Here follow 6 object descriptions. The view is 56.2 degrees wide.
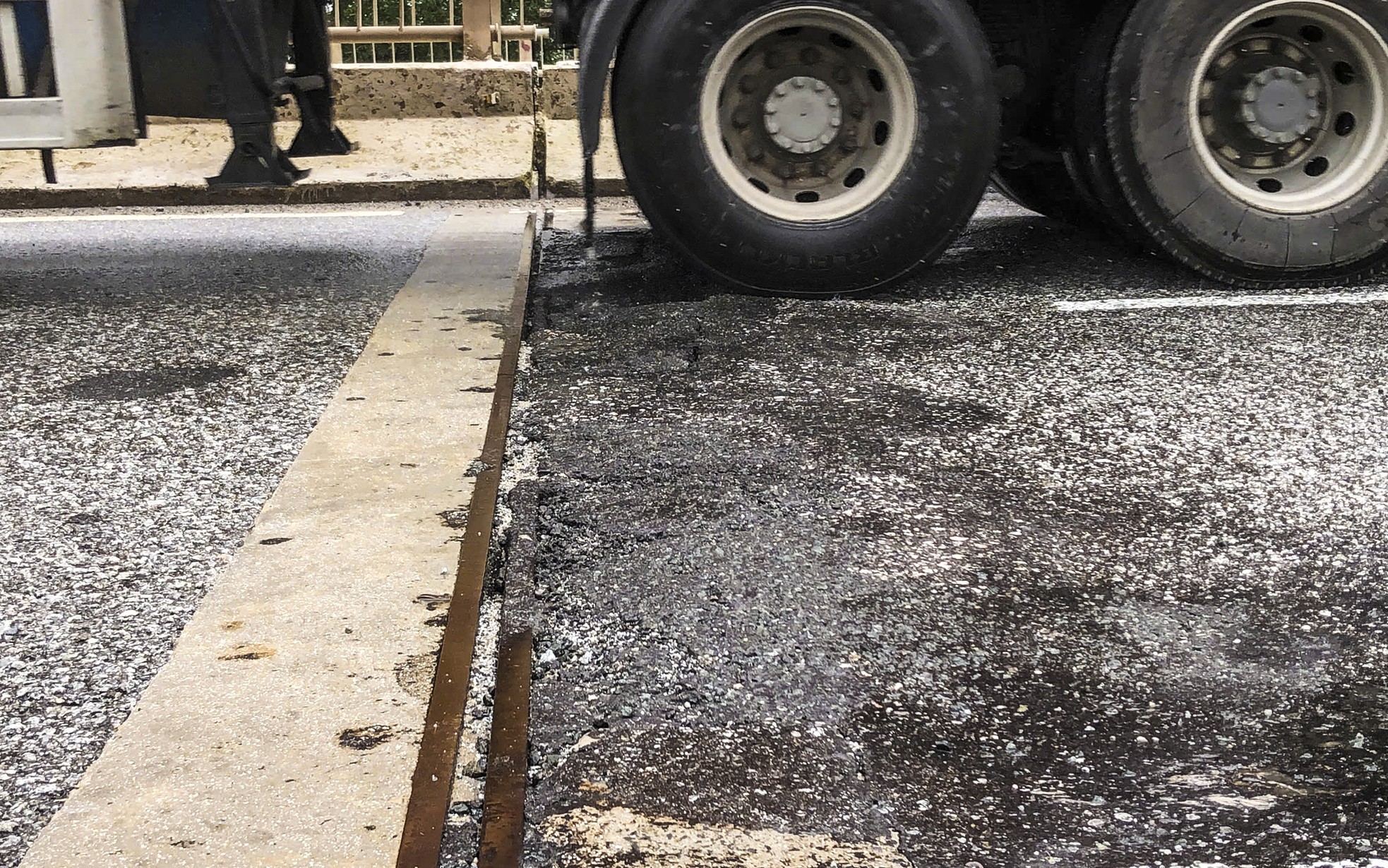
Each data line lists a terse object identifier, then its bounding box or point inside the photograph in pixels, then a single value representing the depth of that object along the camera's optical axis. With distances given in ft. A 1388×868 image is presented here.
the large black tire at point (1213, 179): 12.48
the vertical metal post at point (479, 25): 26.53
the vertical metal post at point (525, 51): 27.63
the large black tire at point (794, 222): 12.18
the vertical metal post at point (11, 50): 12.80
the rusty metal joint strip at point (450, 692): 4.80
